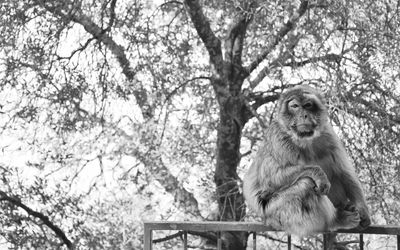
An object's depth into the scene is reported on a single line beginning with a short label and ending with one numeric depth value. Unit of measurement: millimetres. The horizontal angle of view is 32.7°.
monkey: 3582
